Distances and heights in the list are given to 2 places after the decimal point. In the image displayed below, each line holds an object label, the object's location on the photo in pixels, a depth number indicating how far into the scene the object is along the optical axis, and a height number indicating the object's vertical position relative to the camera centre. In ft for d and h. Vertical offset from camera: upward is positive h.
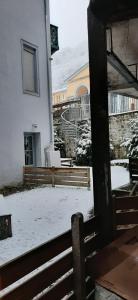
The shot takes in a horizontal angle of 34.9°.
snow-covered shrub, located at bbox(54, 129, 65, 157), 44.19 +1.07
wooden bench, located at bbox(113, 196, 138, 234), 7.62 -2.22
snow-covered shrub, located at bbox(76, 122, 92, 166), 39.50 -0.21
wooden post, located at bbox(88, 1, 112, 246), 6.55 +0.85
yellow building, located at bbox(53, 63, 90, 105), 67.48 +21.00
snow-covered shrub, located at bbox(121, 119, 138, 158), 35.95 +1.16
